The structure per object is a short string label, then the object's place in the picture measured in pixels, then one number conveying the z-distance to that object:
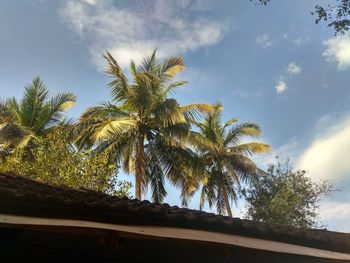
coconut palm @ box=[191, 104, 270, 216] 22.67
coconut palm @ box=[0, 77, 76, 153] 18.11
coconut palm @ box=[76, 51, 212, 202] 17.28
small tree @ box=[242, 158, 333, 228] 21.48
